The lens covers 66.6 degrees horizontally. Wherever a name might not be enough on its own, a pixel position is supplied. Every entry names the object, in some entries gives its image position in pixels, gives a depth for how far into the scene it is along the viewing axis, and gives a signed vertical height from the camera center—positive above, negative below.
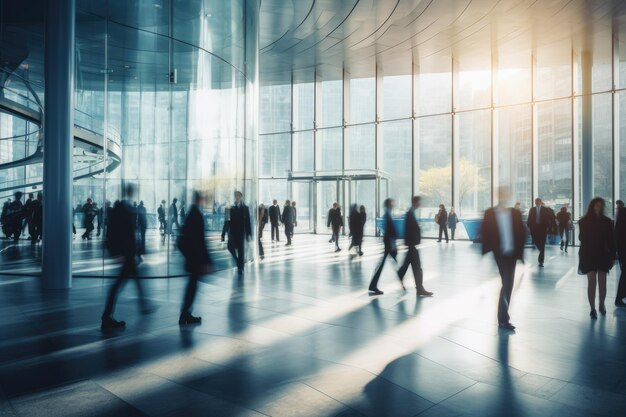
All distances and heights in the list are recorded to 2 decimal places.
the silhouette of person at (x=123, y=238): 6.10 -0.34
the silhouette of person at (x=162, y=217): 12.13 -0.13
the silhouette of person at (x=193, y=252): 5.91 -0.51
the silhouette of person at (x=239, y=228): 10.75 -0.38
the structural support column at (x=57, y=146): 8.28 +1.16
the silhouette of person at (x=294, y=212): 19.35 -0.06
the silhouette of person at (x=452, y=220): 20.70 -0.42
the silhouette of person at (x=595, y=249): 6.14 -0.51
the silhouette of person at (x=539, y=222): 12.54 -0.33
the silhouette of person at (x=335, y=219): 16.39 -0.28
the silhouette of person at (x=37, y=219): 16.20 -0.22
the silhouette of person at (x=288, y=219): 18.32 -0.31
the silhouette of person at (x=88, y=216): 16.00 -0.13
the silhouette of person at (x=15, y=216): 17.88 -0.12
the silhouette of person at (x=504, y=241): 5.66 -0.37
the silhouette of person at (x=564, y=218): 15.57 -0.28
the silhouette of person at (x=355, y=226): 13.87 -0.44
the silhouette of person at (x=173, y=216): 11.34 -0.10
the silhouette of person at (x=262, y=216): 15.86 -0.16
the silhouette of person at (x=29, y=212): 17.08 +0.03
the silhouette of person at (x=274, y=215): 18.61 -0.15
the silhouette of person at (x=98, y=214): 16.14 -0.06
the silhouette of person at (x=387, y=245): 7.89 -0.59
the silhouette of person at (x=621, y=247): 6.81 -0.54
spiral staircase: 11.83 +2.12
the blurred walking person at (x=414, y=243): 7.76 -0.54
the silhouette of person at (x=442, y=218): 19.50 -0.32
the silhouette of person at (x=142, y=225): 12.02 -0.33
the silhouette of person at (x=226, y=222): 12.01 -0.27
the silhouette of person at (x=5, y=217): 17.94 -0.16
